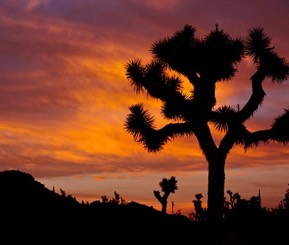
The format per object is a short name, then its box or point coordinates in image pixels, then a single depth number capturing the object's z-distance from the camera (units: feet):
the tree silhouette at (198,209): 70.49
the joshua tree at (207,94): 54.85
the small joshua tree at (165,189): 83.05
